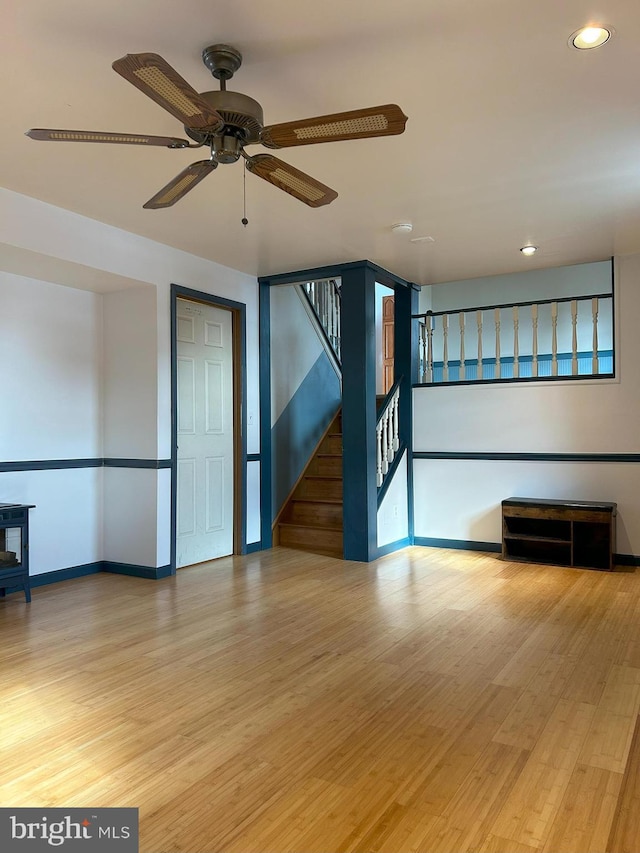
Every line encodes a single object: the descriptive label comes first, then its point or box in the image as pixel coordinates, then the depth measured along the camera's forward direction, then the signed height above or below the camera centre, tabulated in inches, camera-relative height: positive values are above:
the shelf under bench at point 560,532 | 213.6 -37.2
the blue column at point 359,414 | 225.3 +5.0
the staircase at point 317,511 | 250.5 -33.2
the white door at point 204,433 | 222.2 -1.2
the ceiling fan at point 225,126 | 79.4 +43.0
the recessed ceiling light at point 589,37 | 95.4 +58.4
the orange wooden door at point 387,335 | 343.0 +49.6
